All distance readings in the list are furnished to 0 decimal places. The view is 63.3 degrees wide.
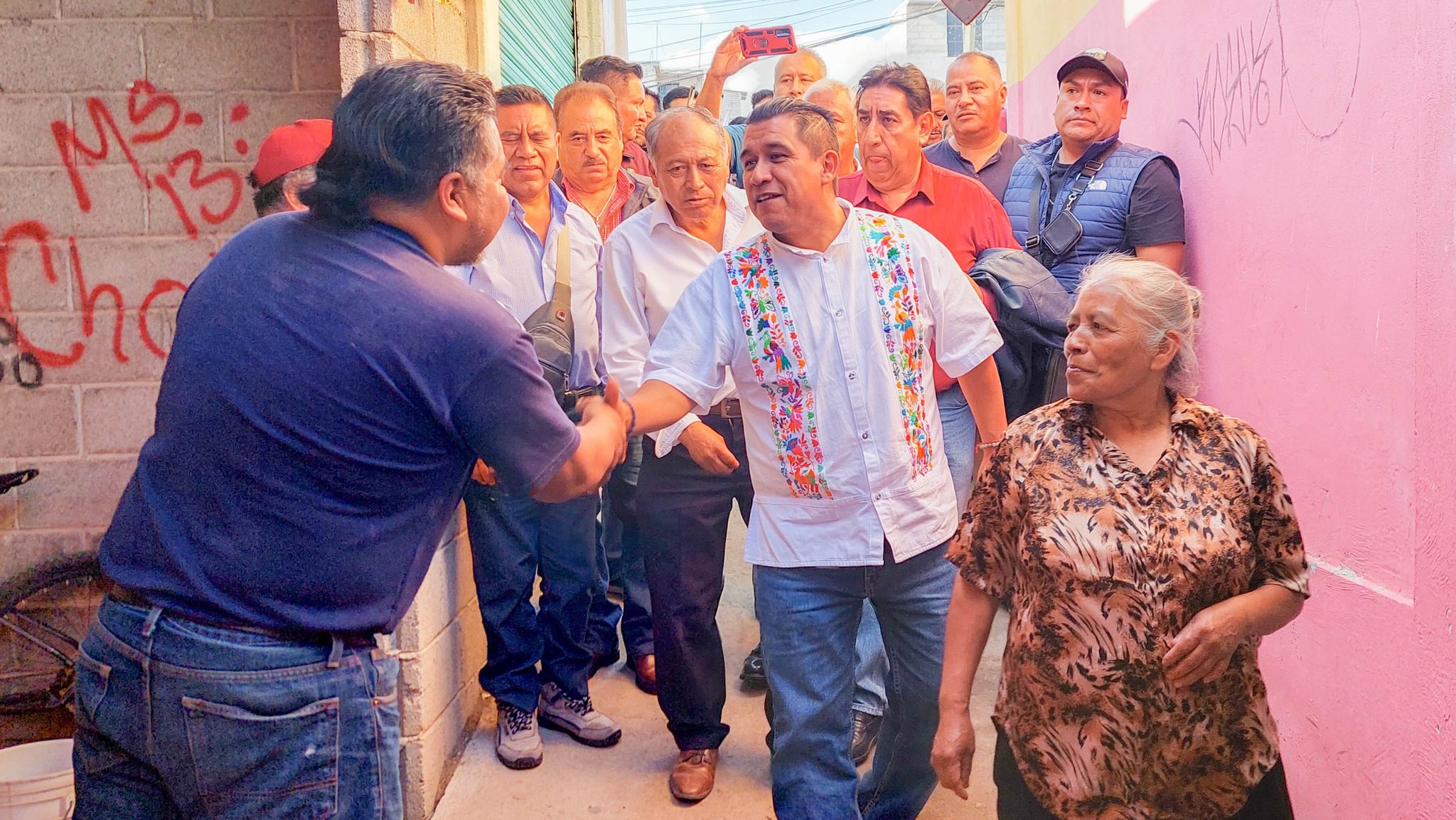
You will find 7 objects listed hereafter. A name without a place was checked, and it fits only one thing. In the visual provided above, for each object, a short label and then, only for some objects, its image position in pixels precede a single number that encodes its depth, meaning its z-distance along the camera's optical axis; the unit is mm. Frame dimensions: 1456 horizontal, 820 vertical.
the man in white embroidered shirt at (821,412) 2975
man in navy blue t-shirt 1900
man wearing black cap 4195
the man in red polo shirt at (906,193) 4098
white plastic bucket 3607
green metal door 6039
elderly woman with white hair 2289
